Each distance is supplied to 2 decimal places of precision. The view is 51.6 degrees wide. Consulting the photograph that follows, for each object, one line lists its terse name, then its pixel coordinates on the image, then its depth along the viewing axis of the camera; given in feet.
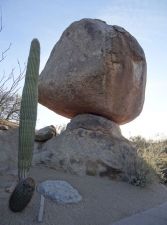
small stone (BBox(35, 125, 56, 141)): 14.24
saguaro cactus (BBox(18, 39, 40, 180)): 7.71
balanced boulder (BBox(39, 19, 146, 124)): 12.81
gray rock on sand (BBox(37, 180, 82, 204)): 8.39
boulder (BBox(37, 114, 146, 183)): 11.65
